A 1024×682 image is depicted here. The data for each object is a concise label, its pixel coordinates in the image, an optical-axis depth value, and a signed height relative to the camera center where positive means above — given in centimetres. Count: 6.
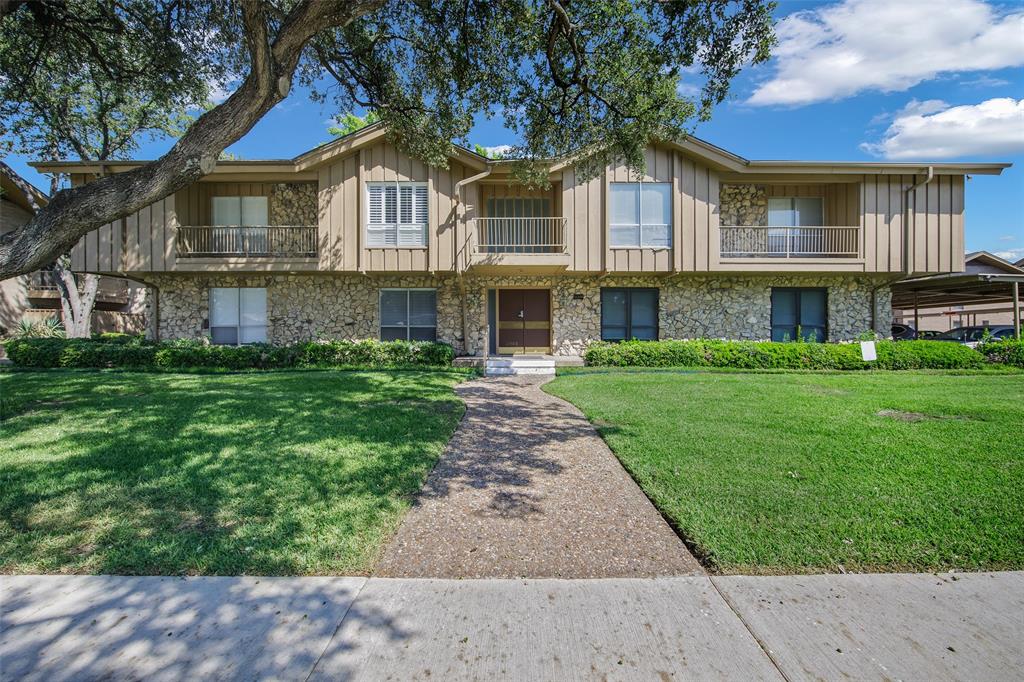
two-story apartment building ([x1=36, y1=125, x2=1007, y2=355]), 1319 +251
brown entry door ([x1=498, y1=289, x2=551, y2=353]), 1467 +38
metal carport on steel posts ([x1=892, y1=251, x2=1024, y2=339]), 1377 +147
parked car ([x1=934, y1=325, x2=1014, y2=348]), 1613 -17
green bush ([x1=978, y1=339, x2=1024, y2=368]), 1239 -62
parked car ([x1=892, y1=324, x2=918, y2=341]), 1685 -12
